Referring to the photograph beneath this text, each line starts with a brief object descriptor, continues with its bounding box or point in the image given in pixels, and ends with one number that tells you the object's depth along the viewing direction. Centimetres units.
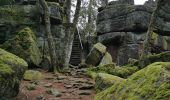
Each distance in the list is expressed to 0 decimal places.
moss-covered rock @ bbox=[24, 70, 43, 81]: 643
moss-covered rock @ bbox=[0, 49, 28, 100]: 388
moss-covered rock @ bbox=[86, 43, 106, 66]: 1022
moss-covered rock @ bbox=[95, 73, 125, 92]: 514
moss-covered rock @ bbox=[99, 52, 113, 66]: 1014
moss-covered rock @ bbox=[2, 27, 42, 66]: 830
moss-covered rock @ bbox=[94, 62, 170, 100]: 173
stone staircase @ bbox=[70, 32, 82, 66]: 1258
